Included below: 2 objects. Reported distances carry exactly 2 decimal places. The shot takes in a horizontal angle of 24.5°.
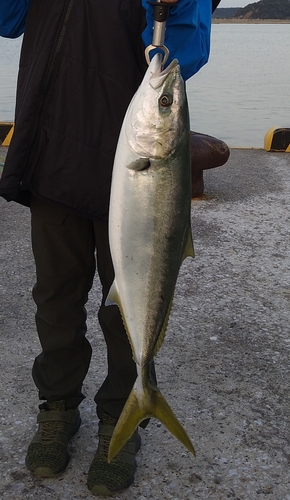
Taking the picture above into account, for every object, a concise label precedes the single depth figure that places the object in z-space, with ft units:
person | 8.11
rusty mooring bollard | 21.94
